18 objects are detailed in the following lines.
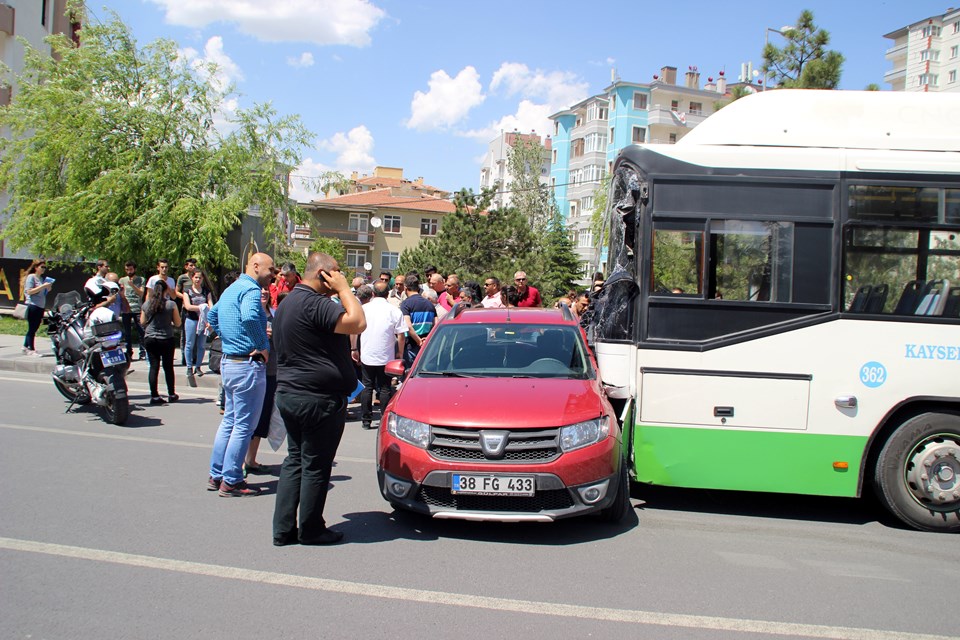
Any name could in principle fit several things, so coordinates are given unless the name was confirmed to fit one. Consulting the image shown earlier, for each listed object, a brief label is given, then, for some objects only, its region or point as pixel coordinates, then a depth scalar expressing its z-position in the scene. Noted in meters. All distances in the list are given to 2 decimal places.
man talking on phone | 5.19
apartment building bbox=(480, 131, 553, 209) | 107.81
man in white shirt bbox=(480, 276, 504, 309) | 12.03
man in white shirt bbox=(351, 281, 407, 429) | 9.86
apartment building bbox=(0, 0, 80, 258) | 33.47
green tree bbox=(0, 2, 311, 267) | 19.30
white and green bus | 6.20
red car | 5.45
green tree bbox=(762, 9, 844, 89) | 19.91
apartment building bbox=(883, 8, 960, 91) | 71.56
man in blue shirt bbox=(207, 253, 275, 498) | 6.46
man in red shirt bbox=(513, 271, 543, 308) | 12.69
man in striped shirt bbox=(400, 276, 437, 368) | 10.80
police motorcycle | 9.23
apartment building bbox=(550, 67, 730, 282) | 71.81
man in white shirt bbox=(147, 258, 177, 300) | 10.66
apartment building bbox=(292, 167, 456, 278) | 78.88
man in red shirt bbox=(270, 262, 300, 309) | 10.27
